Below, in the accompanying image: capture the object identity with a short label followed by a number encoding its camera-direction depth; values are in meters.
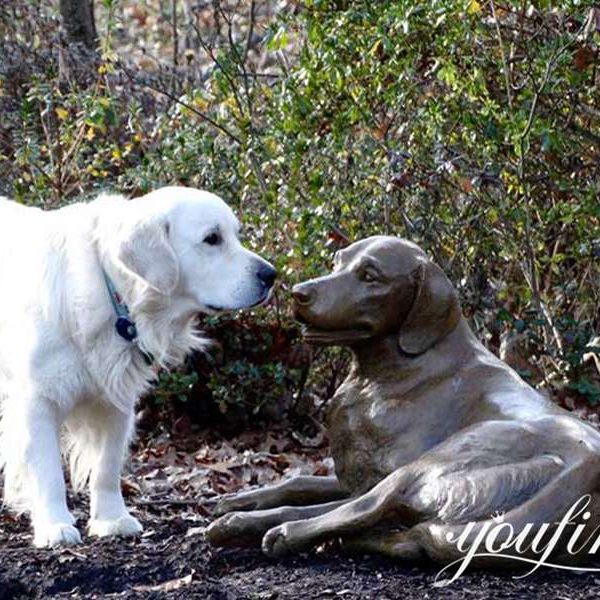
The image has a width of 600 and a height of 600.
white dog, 10.91
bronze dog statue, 8.26
